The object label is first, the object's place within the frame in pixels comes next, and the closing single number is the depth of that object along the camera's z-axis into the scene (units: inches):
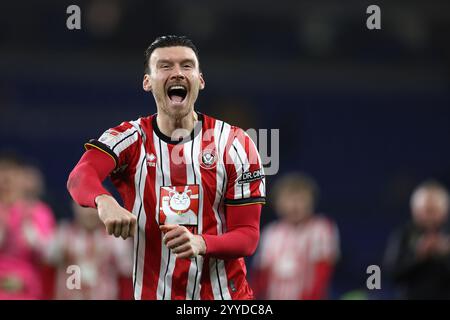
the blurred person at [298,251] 574.2
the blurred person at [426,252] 471.8
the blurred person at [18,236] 460.8
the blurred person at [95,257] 569.6
